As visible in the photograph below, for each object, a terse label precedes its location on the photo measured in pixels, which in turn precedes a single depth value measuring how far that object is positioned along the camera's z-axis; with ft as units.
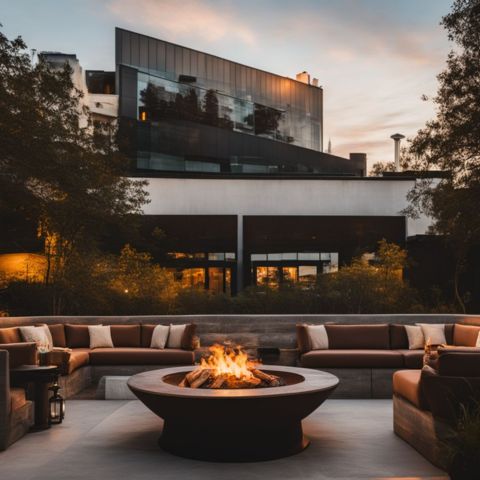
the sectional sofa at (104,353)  26.05
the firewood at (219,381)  18.19
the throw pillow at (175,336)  29.45
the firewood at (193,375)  18.99
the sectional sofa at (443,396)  15.55
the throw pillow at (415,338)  28.68
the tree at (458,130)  35.09
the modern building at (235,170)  50.49
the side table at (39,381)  19.95
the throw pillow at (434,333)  28.76
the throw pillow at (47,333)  28.35
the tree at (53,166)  33.53
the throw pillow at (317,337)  28.63
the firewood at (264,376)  18.80
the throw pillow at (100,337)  29.96
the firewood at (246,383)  18.25
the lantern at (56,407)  21.07
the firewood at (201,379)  18.39
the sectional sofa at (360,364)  26.61
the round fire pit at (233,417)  16.03
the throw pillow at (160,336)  29.50
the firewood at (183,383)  18.93
